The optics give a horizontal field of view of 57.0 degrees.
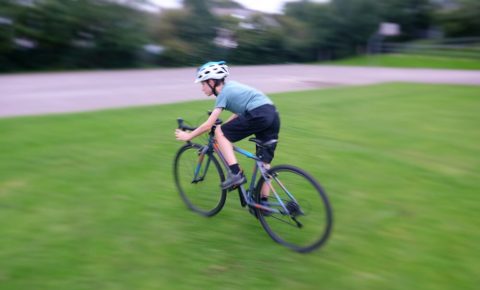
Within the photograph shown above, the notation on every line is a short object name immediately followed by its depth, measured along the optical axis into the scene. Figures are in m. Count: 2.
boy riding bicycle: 4.12
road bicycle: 3.77
